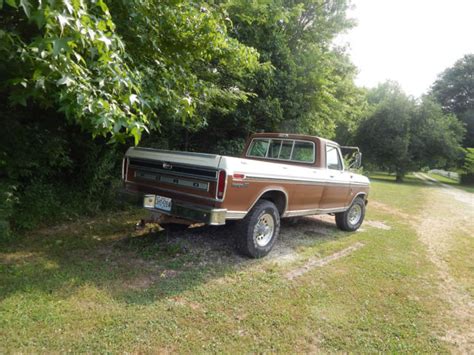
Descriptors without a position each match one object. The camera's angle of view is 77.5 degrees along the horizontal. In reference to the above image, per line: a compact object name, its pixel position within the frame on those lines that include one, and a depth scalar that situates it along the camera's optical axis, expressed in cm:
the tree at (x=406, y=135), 2481
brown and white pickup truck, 361
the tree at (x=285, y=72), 834
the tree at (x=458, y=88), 3753
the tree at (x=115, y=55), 228
